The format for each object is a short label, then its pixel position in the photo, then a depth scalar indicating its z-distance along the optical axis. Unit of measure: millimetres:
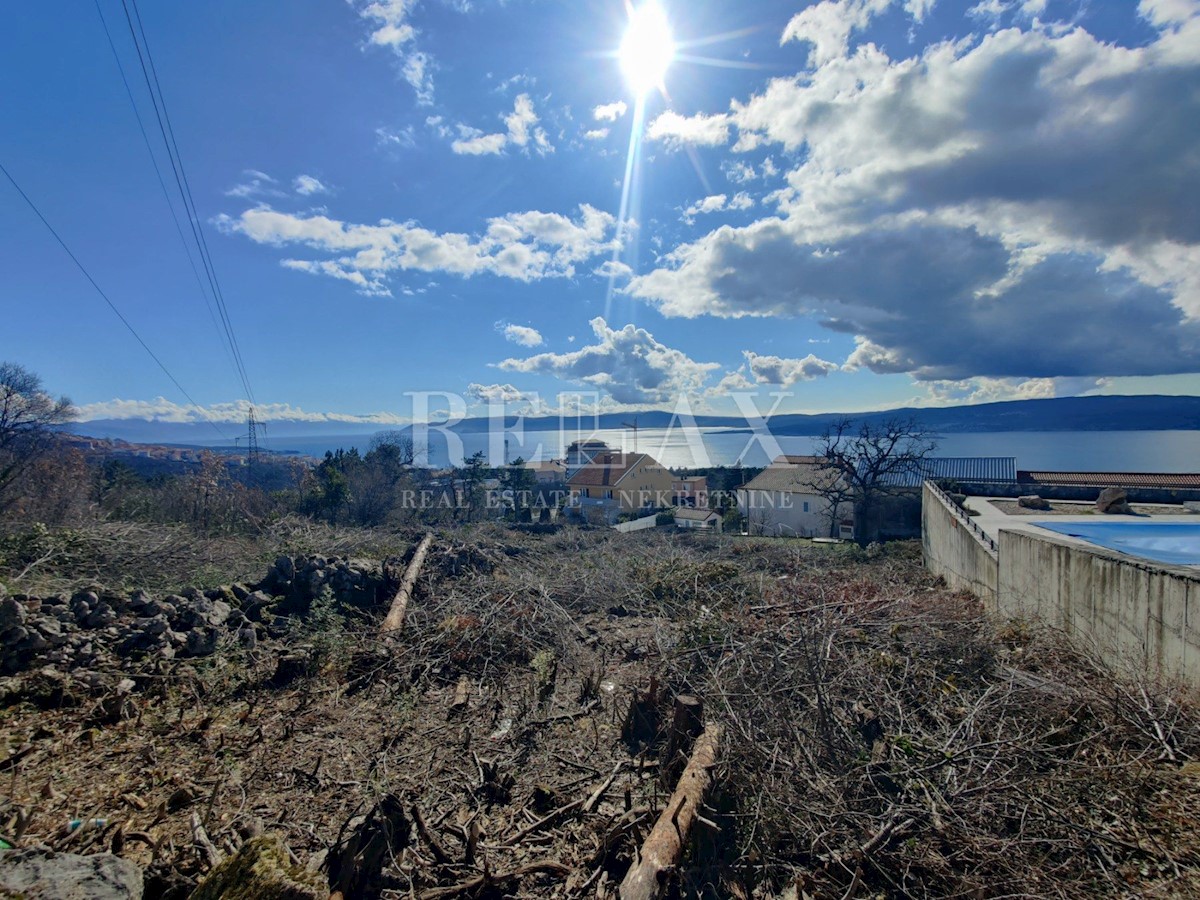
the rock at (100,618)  4785
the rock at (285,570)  6539
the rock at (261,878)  1889
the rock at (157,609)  5130
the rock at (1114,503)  11721
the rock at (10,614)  4141
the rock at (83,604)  4805
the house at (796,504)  21031
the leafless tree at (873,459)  18938
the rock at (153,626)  4750
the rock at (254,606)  5879
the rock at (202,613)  5152
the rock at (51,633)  4355
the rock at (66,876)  1851
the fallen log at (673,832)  2182
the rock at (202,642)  4828
